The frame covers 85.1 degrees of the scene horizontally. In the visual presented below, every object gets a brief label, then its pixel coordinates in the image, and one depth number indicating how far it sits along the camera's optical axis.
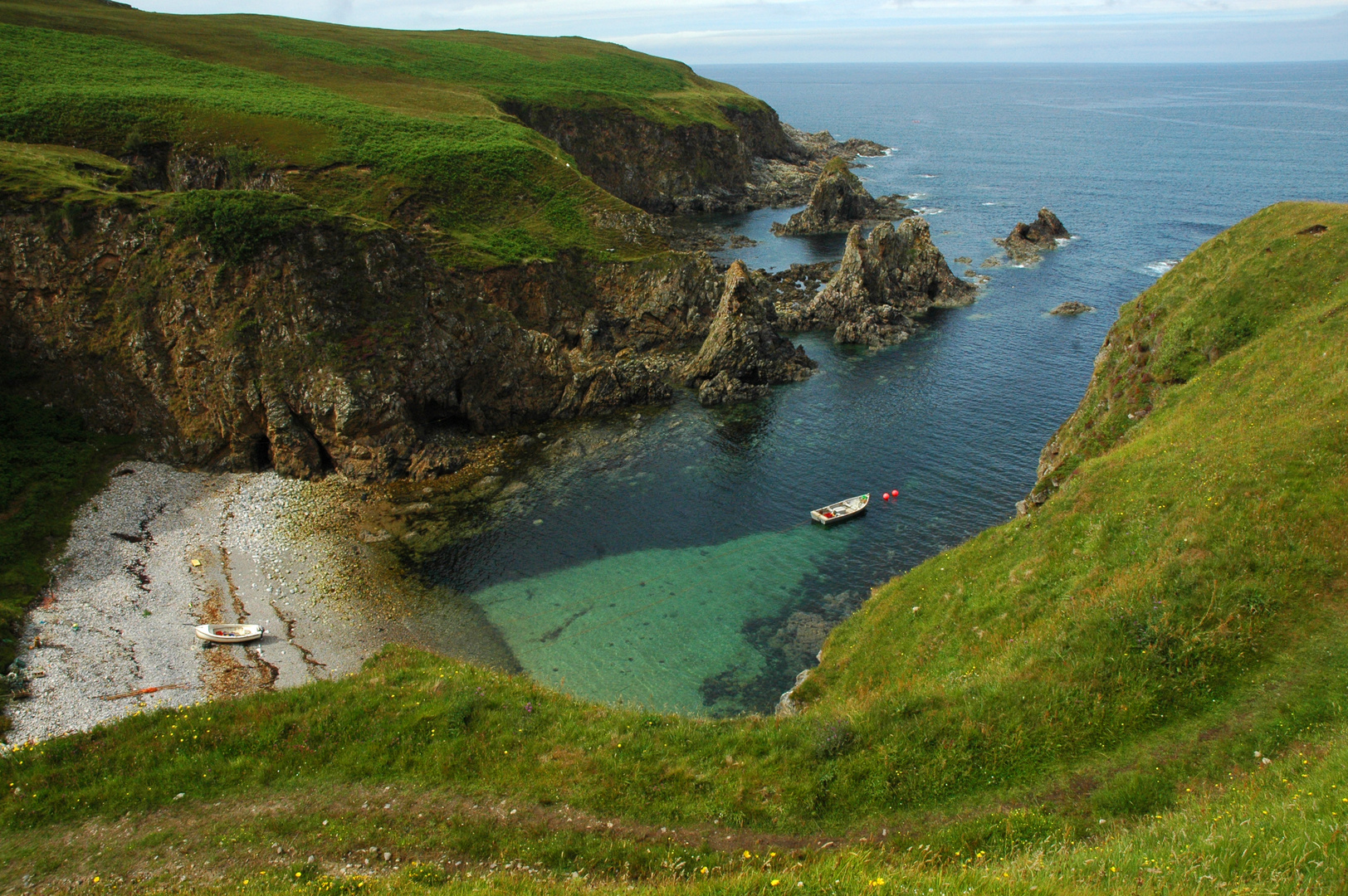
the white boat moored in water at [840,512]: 50.44
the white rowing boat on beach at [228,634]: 39.97
